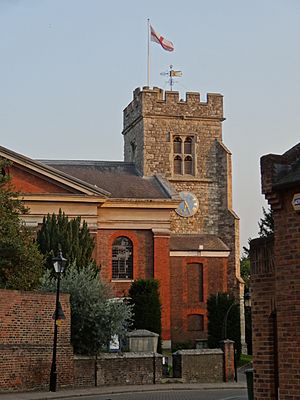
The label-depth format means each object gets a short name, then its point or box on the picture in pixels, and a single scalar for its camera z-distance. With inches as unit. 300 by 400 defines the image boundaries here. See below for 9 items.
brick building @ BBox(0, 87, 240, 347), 1819.6
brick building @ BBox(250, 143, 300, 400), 440.5
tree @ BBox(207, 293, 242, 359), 1807.3
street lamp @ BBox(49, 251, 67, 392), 1030.4
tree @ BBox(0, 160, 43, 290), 1239.5
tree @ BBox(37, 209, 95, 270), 1568.7
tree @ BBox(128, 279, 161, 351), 1680.6
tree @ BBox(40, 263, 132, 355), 1175.0
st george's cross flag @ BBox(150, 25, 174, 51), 2299.5
